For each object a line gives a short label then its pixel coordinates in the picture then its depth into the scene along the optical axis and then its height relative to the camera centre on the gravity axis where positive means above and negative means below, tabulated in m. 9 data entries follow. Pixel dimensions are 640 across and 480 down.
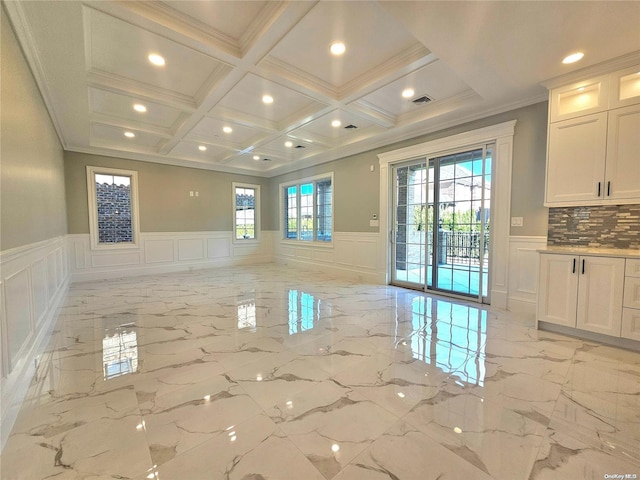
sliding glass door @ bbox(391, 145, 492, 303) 4.03 +0.05
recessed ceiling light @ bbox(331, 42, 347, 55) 2.68 +1.74
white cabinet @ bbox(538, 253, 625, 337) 2.58 -0.65
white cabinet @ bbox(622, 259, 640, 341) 2.48 -0.68
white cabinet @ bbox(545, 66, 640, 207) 2.60 +0.84
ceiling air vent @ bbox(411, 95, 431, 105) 3.75 +1.72
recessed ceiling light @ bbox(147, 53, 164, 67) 2.82 +1.72
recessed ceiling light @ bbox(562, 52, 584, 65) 2.52 +1.54
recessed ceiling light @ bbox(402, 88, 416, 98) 3.53 +1.72
